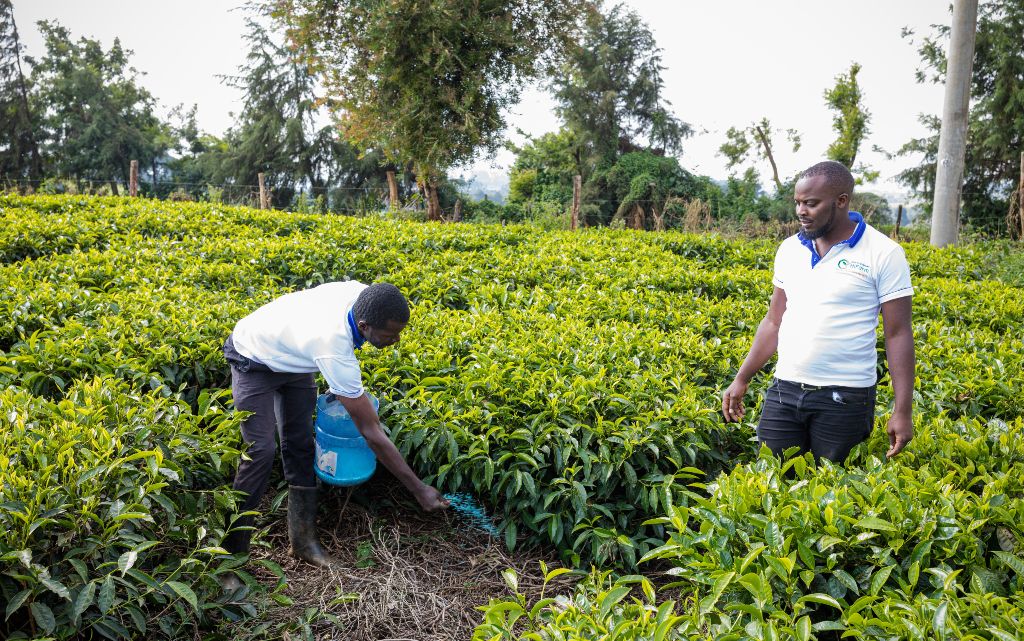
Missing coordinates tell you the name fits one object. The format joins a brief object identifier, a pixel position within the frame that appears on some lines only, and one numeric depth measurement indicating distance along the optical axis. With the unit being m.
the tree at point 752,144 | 27.95
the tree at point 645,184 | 24.22
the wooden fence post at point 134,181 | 13.68
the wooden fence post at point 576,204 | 14.30
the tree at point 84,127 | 31.02
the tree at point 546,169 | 27.88
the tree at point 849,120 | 26.09
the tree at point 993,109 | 20.59
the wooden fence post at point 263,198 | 14.31
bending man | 2.73
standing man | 2.61
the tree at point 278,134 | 30.42
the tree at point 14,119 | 29.08
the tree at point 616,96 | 28.02
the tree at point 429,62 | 13.75
